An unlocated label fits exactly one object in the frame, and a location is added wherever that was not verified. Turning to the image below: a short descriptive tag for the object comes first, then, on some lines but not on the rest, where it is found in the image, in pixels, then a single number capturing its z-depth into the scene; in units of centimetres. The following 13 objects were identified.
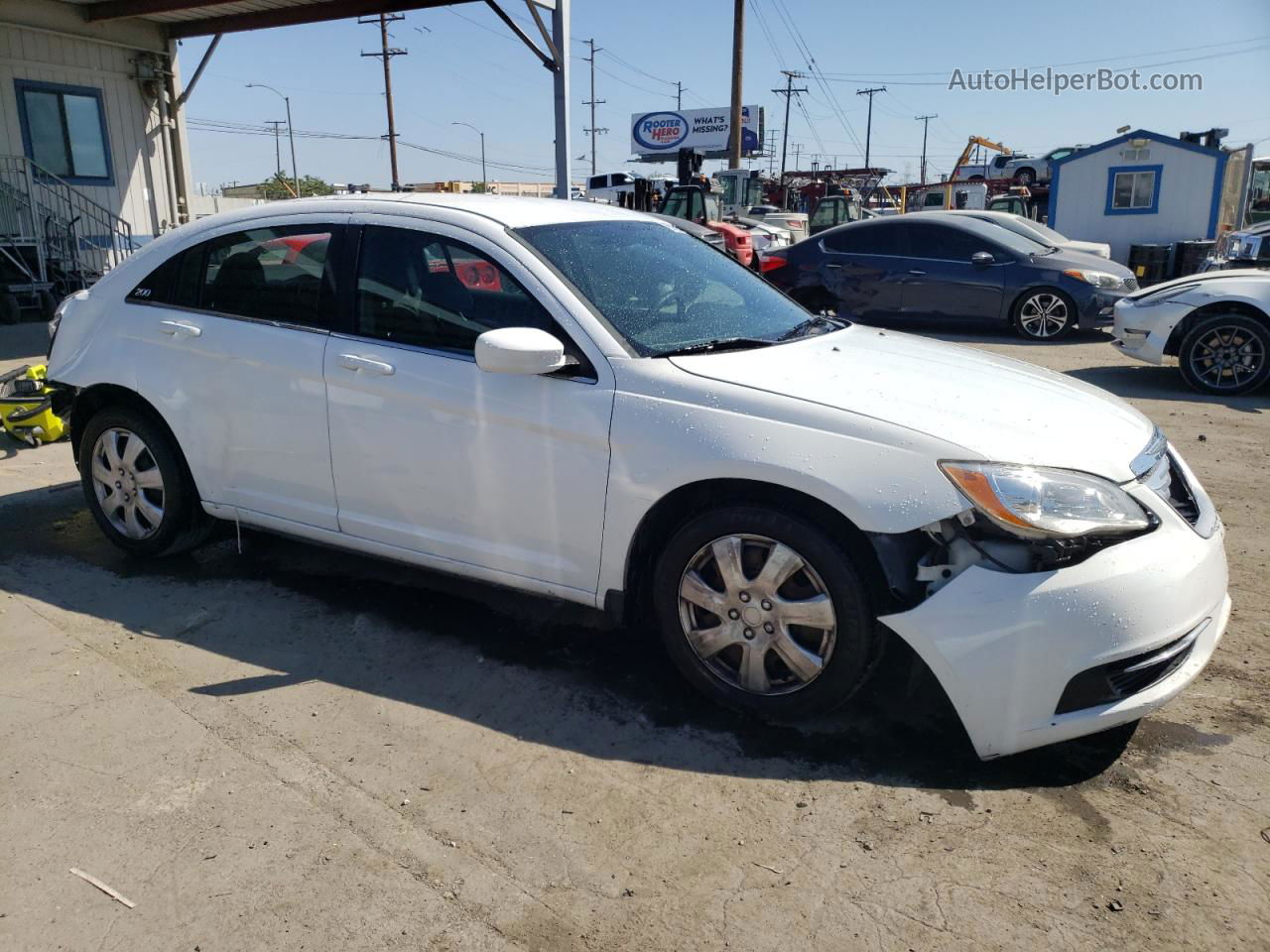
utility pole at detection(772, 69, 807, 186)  8600
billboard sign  6538
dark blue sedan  1155
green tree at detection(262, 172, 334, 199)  5878
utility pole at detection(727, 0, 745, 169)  3622
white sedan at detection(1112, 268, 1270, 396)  822
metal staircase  1420
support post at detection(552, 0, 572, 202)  1313
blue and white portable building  1892
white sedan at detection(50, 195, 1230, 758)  276
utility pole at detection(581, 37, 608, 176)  9325
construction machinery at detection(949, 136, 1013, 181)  4478
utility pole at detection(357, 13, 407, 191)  4809
